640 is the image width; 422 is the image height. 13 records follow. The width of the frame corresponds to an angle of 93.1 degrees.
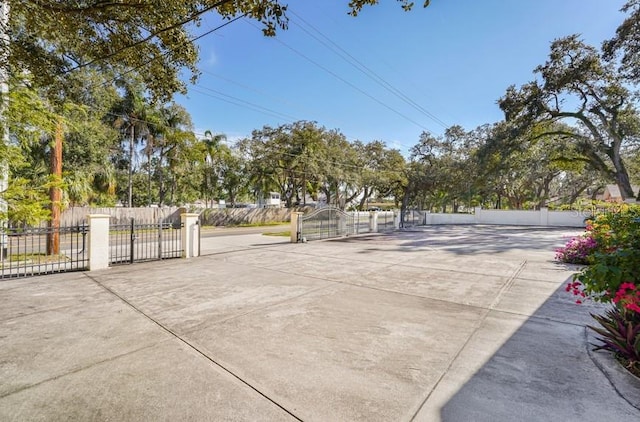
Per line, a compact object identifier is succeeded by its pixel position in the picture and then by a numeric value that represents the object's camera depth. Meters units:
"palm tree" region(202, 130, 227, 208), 32.47
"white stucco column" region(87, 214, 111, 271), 7.71
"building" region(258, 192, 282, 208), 62.88
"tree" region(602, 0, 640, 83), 16.25
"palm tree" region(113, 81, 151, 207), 22.42
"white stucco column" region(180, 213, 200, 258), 9.80
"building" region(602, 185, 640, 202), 37.41
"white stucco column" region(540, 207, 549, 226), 26.91
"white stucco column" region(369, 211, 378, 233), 19.52
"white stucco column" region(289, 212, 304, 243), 14.04
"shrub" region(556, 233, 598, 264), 8.52
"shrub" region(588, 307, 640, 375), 2.86
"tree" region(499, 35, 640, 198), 19.31
